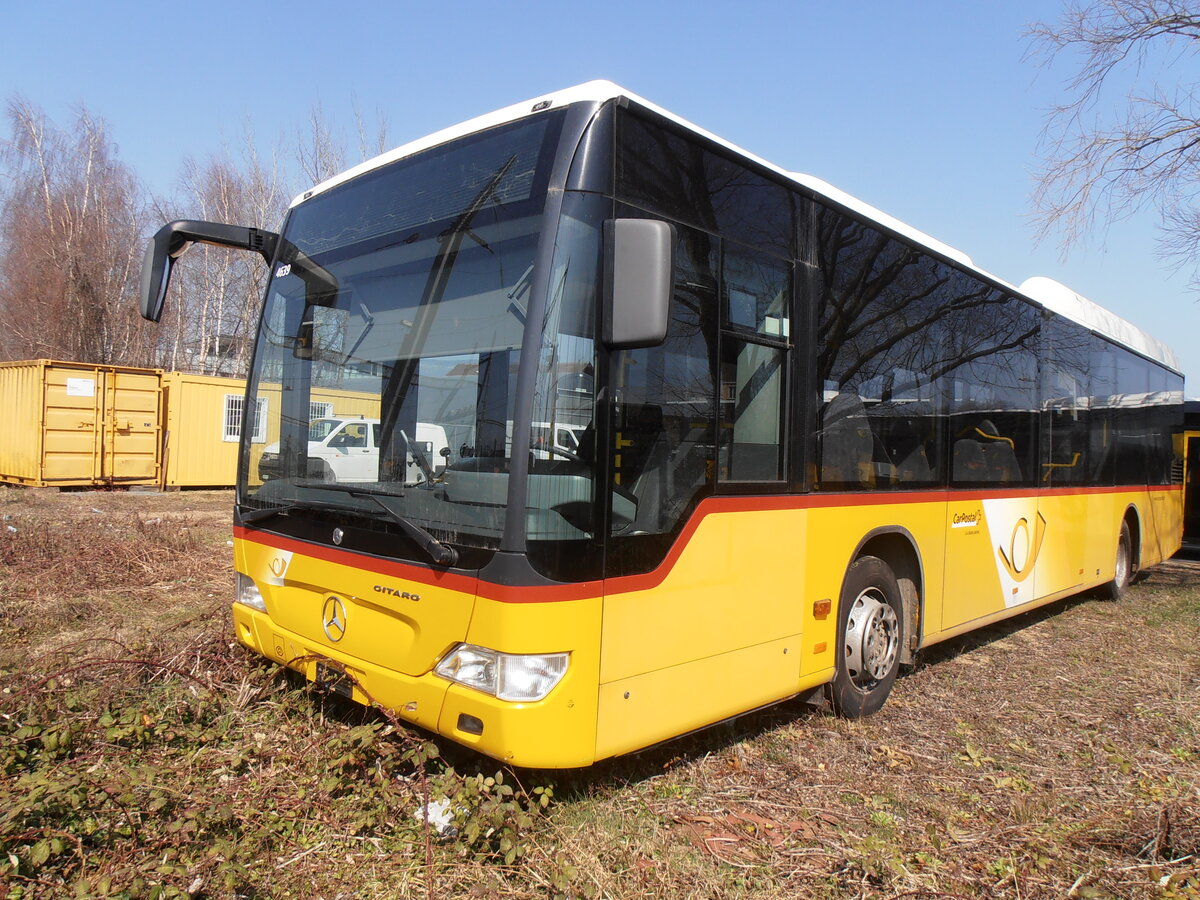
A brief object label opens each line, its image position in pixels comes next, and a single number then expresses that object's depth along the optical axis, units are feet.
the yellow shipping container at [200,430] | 61.77
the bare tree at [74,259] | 109.09
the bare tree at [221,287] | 101.76
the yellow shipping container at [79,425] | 56.29
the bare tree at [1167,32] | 34.04
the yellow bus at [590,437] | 10.43
